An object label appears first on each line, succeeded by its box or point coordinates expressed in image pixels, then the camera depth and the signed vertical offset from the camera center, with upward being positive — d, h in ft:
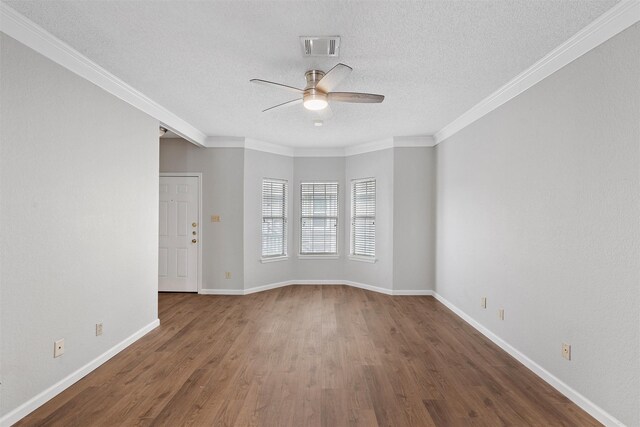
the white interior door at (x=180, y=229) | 18.07 -0.99
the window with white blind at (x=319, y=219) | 20.79 -0.45
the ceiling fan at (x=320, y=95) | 8.77 +3.32
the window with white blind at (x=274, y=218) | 19.54 -0.38
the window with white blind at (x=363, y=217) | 19.35 -0.29
